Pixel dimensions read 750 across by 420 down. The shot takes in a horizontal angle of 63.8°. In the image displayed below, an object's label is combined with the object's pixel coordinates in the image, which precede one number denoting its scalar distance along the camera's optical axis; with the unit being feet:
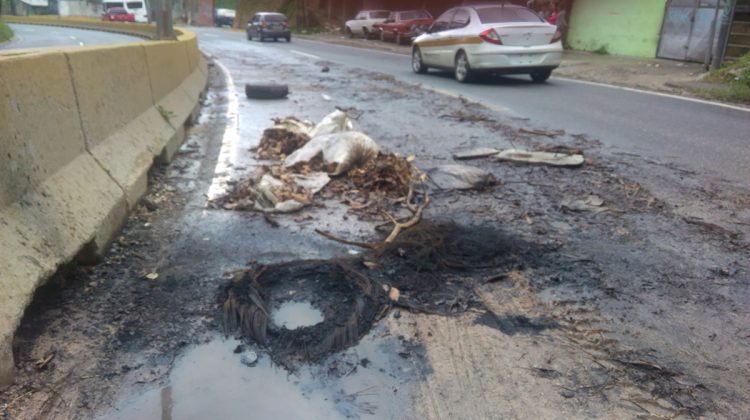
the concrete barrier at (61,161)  9.53
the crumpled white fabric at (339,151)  19.97
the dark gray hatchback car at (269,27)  108.99
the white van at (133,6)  192.54
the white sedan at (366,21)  117.60
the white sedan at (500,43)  42.16
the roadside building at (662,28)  52.63
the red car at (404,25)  101.24
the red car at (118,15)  179.42
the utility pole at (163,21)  45.37
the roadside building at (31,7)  253.44
